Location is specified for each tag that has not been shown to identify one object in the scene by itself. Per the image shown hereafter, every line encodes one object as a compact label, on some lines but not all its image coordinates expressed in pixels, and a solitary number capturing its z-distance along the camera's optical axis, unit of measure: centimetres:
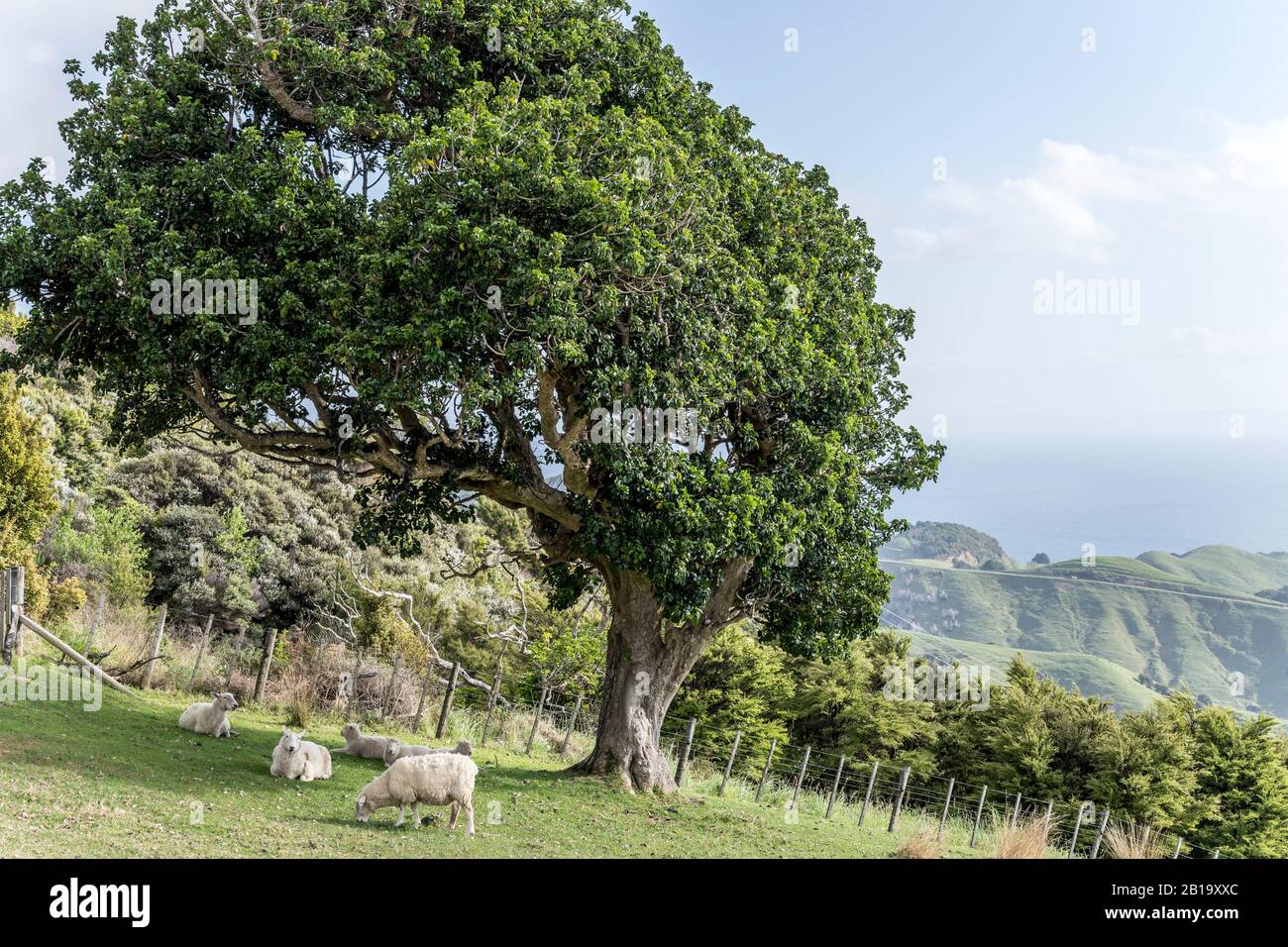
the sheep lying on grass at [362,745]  1756
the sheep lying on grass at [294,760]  1493
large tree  1376
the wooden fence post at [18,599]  1883
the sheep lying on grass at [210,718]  1745
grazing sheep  1264
